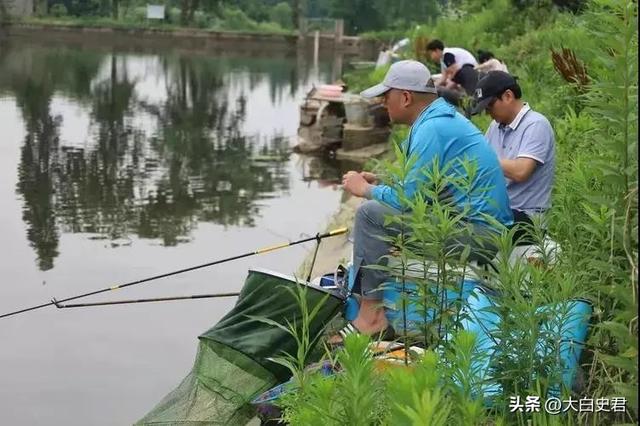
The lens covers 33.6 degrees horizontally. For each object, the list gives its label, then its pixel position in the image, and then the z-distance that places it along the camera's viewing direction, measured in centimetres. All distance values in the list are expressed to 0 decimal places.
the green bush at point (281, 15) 7050
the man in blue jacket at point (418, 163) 447
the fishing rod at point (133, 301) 549
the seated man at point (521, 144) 525
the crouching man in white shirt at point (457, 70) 977
